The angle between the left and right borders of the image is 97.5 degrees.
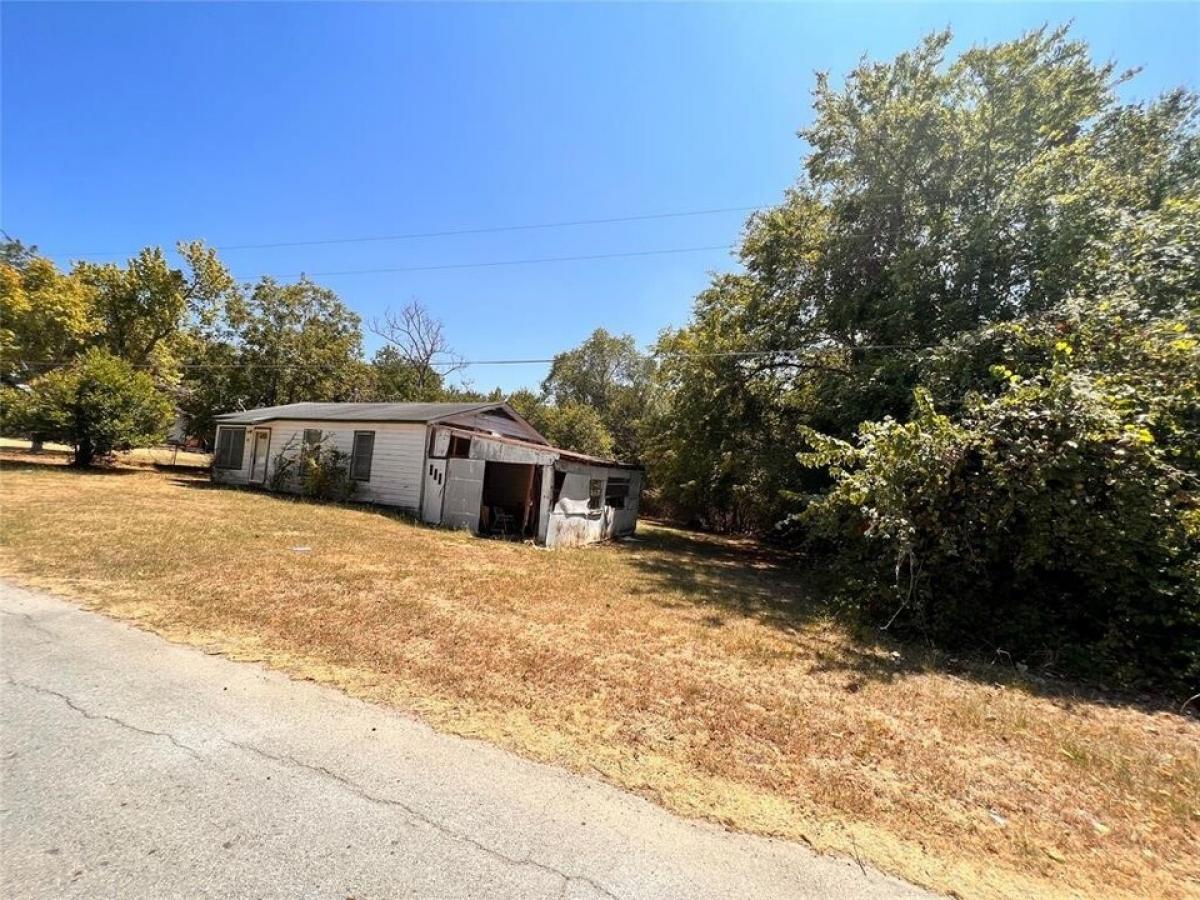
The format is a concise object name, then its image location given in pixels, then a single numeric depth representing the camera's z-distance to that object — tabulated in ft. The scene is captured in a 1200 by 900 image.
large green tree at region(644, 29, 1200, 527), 30.09
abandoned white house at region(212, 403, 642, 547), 39.01
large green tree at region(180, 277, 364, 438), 80.59
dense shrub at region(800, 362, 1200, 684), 17.66
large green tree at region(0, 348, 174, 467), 53.67
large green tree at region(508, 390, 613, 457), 85.10
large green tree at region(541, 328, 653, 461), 121.49
